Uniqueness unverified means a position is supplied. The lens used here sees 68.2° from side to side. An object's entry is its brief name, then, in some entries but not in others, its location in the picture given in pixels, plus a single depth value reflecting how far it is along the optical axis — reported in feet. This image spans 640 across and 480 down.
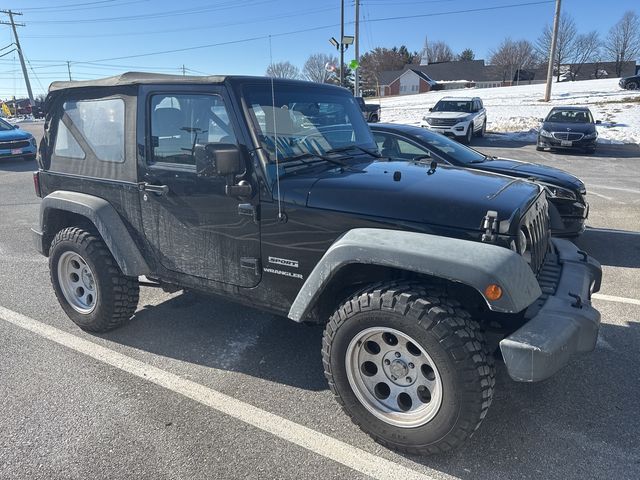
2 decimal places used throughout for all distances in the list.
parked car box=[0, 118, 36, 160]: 47.34
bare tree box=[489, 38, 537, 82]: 246.21
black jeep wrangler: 7.50
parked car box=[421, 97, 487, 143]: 56.18
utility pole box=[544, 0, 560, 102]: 81.97
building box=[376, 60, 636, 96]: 238.07
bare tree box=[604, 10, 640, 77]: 232.53
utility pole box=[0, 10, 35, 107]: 151.64
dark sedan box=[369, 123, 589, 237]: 18.29
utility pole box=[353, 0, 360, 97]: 85.81
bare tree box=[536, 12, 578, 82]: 228.84
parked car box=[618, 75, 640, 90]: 111.84
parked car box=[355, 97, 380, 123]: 49.07
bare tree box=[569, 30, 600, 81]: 240.94
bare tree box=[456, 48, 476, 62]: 336.39
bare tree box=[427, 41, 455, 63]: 342.48
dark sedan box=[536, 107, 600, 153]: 49.16
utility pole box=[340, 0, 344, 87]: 78.33
